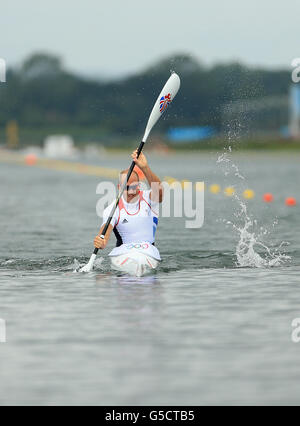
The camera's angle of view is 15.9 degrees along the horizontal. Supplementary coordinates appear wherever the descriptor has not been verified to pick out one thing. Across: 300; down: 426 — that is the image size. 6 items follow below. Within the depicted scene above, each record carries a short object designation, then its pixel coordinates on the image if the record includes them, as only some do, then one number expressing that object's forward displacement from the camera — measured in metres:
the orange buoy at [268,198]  32.72
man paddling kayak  15.49
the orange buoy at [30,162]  78.10
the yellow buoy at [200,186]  39.62
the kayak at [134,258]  15.48
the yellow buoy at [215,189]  37.80
